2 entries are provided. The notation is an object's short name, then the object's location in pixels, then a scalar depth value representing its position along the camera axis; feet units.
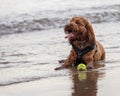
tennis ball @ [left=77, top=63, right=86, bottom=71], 35.15
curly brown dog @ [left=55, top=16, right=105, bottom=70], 35.13
